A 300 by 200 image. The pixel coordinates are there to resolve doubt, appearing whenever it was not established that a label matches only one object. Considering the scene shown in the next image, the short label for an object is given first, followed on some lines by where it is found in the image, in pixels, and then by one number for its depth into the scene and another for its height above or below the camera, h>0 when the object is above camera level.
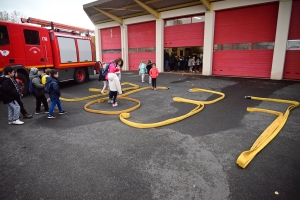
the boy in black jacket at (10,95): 4.73 -0.82
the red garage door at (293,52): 11.20 +0.51
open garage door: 15.40 +2.60
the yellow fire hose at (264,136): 3.06 -1.62
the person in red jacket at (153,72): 9.49 -0.52
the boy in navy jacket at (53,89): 5.38 -0.76
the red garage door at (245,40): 12.30 +1.47
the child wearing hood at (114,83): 6.41 -0.73
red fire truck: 7.64 +0.70
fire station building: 11.81 +2.37
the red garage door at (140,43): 18.50 +1.98
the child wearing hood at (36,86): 5.59 -0.70
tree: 21.98 +5.78
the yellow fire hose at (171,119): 4.70 -1.57
